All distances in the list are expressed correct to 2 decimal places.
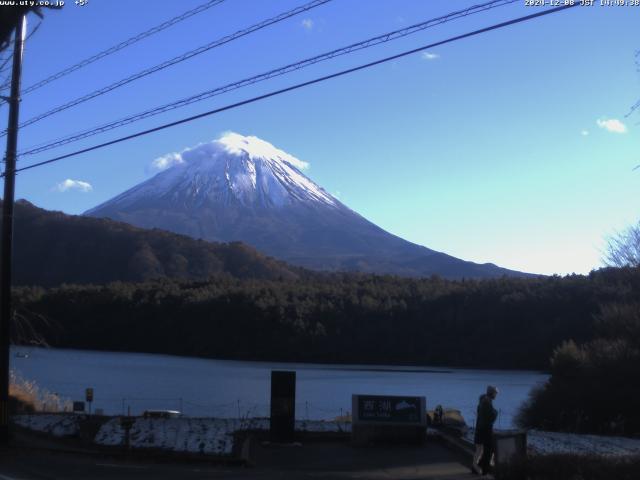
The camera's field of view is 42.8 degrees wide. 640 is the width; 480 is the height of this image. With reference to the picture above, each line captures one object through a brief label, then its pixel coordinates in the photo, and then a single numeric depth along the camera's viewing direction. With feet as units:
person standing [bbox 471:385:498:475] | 41.98
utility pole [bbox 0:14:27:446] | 57.41
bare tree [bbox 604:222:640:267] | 130.72
